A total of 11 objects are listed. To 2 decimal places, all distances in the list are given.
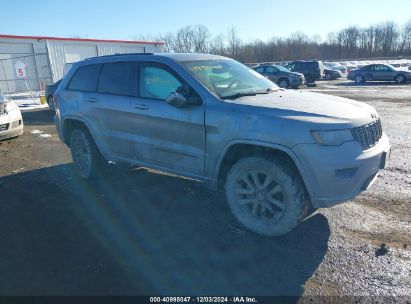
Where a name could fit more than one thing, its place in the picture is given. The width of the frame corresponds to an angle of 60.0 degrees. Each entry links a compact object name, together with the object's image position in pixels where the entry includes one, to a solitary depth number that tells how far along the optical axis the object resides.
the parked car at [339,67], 40.75
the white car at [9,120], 8.20
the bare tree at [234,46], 85.26
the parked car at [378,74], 25.00
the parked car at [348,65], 41.23
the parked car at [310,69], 26.40
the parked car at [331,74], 31.81
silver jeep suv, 3.28
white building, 24.20
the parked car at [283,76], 22.46
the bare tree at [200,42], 89.76
